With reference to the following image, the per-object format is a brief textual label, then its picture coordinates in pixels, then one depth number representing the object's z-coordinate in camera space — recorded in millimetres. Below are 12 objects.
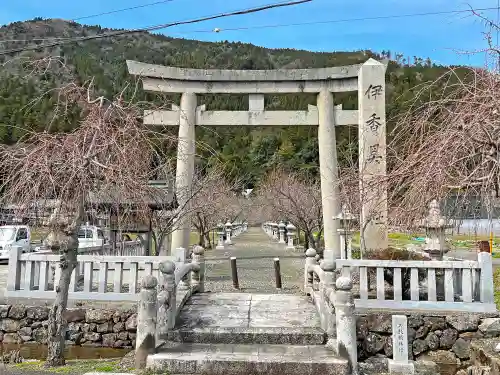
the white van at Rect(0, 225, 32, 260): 20766
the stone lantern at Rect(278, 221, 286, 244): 33844
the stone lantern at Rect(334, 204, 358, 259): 14070
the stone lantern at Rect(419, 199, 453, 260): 9820
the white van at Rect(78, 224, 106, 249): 18500
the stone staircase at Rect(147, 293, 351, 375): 6309
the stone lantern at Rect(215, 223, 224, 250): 28850
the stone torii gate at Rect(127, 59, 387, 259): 16953
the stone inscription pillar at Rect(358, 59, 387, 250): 13375
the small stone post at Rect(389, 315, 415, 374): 7008
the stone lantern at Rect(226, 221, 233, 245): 32644
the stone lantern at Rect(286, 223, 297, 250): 28003
